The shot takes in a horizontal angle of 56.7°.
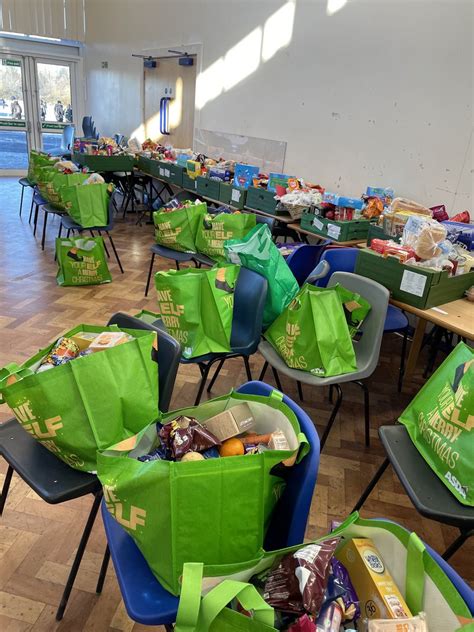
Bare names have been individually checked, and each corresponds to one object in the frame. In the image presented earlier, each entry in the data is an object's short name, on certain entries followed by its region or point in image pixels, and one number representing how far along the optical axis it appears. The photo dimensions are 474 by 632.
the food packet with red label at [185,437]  1.09
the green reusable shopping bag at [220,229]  3.28
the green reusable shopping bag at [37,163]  5.02
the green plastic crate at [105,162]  5.77
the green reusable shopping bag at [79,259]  3.85
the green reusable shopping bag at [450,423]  1.29
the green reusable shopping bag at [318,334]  1.83
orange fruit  1.11
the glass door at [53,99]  8.74
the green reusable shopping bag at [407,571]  0.76
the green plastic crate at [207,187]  4.42
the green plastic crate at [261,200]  3.77
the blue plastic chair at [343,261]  2.66
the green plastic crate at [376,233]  2.80
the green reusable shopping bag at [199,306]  1.94
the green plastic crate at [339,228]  3.15
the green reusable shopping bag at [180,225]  3.36
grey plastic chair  1.92
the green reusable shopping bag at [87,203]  3.96
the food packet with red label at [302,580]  0.77
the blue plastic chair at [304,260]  2.80
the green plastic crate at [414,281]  2.04
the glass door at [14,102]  8.40
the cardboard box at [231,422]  1.14
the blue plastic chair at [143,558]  0.97
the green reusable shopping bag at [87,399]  1.16
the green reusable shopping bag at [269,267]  2.21
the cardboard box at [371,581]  0.81
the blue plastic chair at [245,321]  2.10
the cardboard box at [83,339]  1.40
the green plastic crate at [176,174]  5.06
